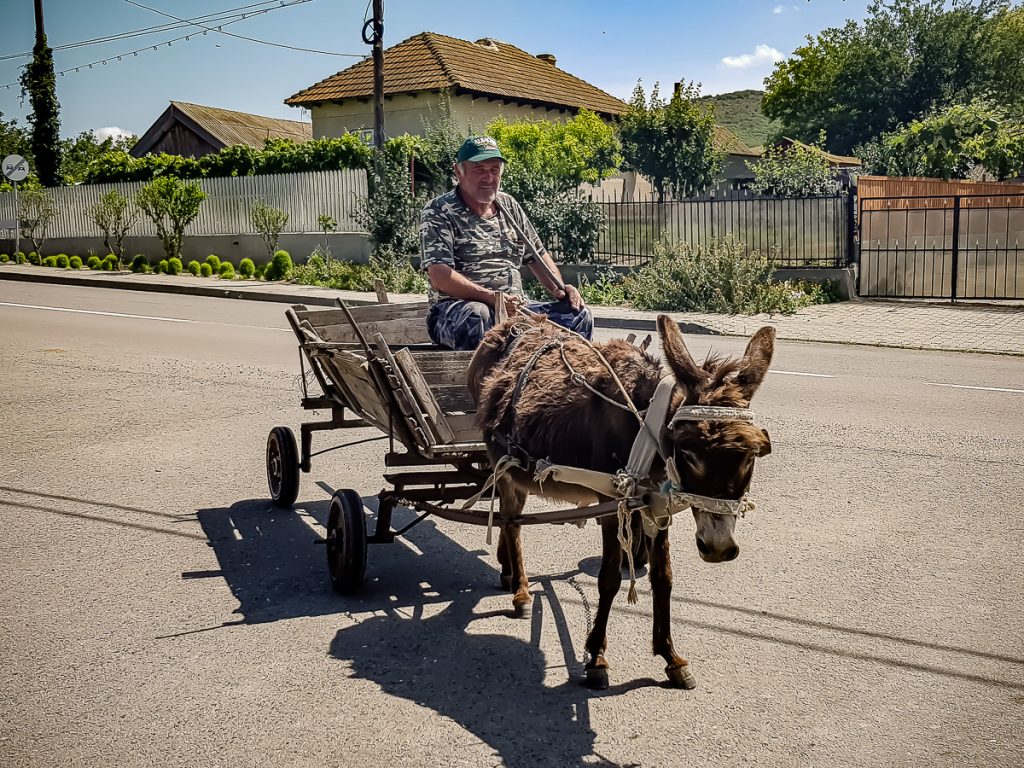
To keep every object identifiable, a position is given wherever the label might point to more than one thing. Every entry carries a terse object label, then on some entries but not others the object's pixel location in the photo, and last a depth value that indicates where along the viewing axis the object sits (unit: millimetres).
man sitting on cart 5816
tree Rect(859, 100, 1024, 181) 27422
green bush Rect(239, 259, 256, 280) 26406
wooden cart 5133
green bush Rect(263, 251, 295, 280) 25688
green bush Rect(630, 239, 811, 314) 18469
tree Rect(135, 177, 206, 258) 27906
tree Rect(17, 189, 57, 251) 32094
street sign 29781
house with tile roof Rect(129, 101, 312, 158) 45812
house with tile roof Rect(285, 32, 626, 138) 36750
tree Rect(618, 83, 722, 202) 44219
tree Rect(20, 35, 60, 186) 35281
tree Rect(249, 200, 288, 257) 26422
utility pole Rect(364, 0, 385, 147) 24656
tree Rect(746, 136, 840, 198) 23219
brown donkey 3561
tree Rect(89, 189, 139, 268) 29531
